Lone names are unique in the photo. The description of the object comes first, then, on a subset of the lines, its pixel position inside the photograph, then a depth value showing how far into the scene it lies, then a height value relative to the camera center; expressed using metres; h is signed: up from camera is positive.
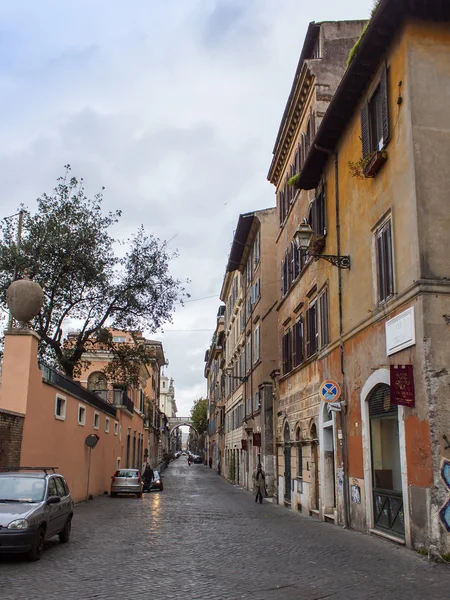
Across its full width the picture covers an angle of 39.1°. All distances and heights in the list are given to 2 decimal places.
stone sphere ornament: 18.67 +4.42
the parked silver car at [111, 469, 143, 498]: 31.34 -1.45
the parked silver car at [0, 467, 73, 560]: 9.86 -0.95
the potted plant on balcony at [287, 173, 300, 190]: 19.88 +8.39
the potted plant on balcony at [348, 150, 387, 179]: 13.54 +6.26
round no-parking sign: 15.56 +1.52
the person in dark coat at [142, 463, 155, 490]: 36.59 -1.35
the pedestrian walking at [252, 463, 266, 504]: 26.70 -1.24
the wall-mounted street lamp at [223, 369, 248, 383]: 39.61 +4.61
